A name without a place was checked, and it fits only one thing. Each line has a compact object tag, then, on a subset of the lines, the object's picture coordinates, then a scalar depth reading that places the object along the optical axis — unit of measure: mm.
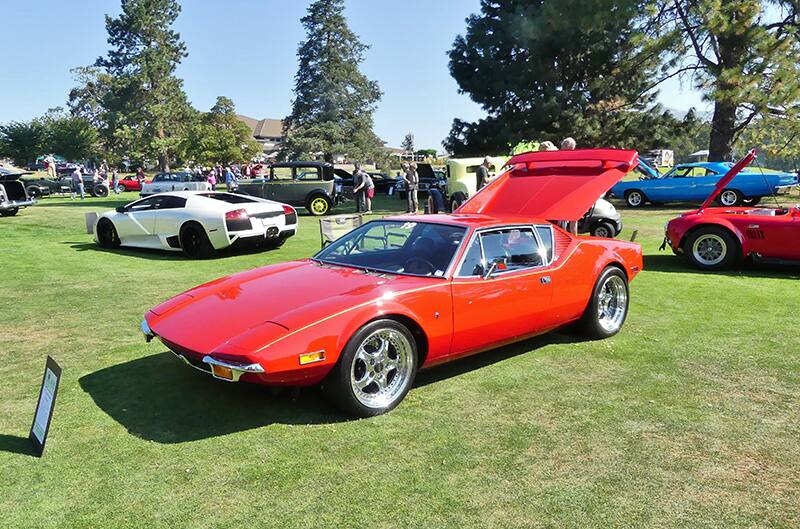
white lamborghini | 10258
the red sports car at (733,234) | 8031
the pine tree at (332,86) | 54594
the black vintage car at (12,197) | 17328
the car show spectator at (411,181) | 18422
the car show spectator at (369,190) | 19125
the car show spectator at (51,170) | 48291
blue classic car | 17562
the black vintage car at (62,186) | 29397
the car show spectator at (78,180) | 27578
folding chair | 9641
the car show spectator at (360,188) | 18656
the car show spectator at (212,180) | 30500
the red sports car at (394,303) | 3453
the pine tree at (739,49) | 18156
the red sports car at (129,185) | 37094
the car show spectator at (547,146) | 9633
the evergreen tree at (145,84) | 60219
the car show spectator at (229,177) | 28484
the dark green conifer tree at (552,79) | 23422
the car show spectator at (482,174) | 15906
